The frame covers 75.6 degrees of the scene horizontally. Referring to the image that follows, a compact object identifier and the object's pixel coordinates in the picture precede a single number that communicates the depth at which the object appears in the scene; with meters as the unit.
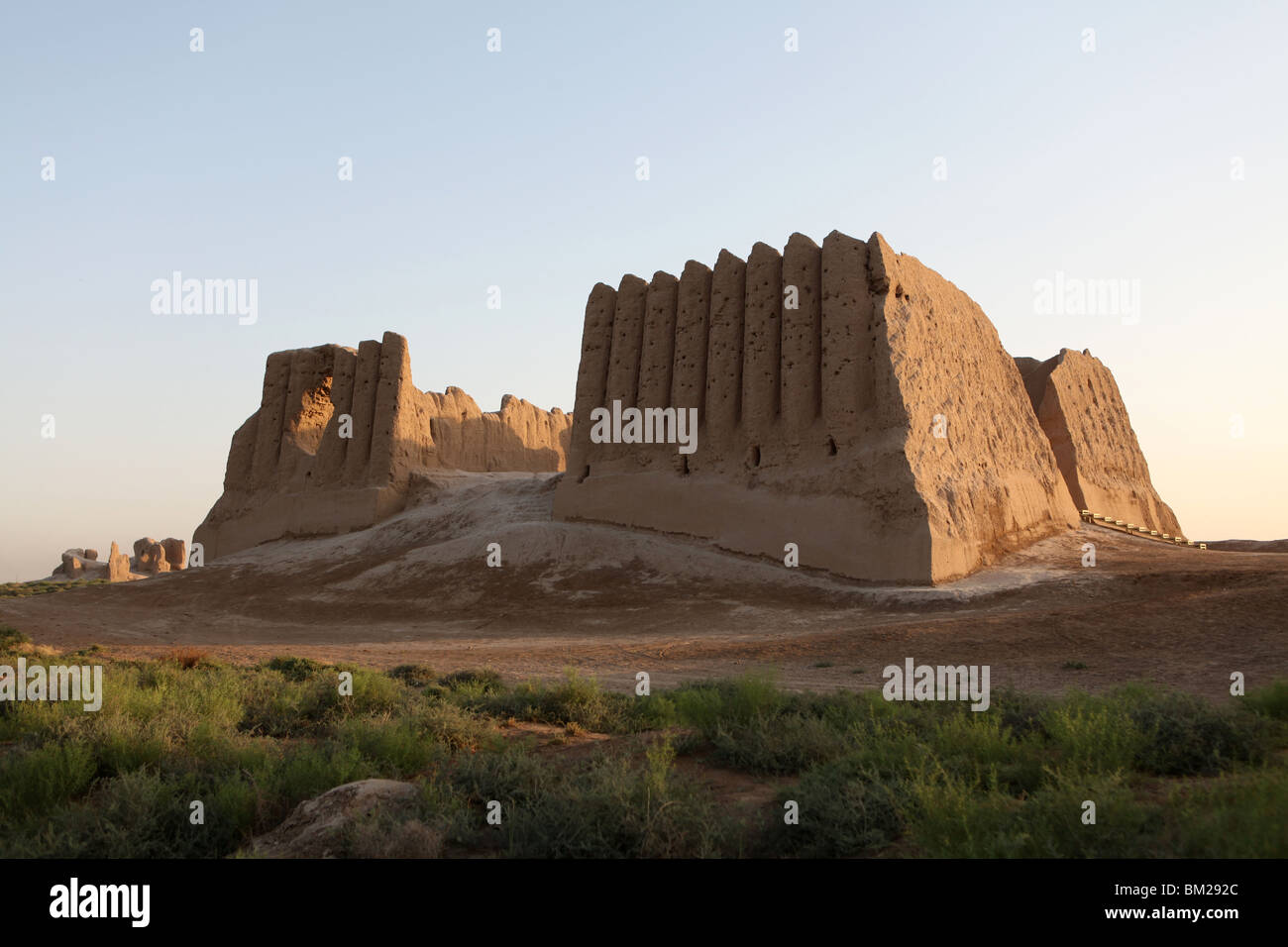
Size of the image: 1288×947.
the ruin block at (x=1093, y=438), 32.03
